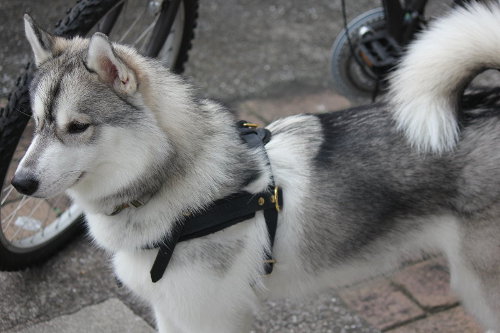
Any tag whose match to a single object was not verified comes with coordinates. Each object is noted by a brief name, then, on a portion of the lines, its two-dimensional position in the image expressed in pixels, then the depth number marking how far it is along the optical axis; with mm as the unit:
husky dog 2027
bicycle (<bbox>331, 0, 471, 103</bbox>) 3660
